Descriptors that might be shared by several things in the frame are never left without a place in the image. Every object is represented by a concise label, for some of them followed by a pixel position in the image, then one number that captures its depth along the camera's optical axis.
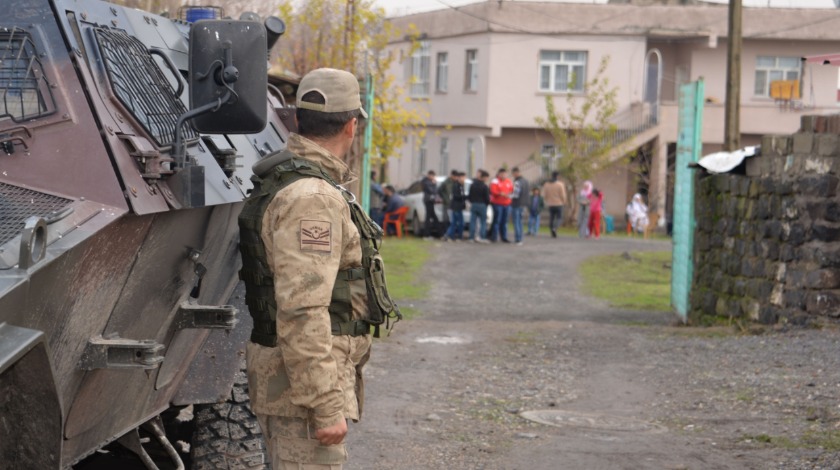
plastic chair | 26.86
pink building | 38.81
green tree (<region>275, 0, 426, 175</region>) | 22.56
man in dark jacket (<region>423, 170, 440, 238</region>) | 26.80
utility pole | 16.64
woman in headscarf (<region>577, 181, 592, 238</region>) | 31.45
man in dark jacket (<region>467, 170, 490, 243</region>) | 25.45
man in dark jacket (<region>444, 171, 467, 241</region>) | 26.05
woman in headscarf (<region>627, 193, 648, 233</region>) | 34.09
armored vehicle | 3.61
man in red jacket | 25.92
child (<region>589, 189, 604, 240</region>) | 31.83
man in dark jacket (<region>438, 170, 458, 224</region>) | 26.53
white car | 27.52
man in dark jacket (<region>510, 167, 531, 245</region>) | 27.10
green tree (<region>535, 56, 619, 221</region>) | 36.44
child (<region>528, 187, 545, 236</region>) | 30.19
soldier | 3.87
